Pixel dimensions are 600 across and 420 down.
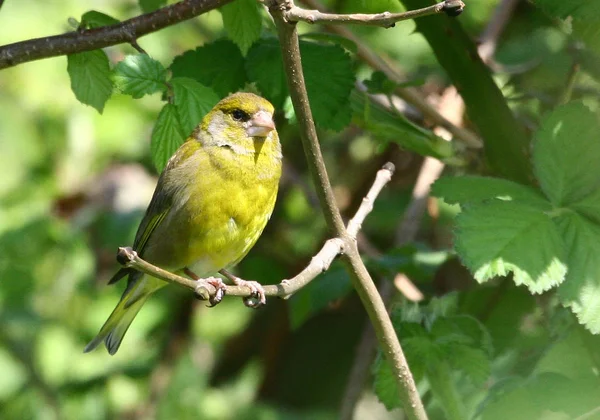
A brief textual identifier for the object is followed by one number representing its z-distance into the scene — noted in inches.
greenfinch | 259.9
